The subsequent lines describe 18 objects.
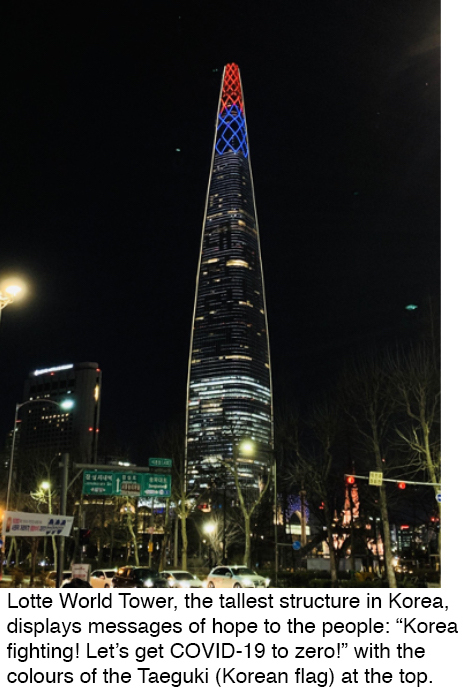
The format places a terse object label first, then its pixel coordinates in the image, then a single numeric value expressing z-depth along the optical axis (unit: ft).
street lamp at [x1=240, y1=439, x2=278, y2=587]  124.88
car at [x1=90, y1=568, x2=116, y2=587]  105.81
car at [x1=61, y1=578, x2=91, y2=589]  65.88
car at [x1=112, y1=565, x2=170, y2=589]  96.12
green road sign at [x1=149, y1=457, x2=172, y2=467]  112.57
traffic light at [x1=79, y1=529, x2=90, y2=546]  85.46
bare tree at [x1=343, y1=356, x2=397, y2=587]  110.32
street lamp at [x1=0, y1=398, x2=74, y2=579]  100.20
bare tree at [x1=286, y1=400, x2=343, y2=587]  122.21
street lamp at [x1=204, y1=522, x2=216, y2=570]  197.88
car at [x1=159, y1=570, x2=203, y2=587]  106.11
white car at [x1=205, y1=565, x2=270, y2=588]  93.35
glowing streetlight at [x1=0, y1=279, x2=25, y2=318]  49.46
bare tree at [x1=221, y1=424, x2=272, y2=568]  129.39
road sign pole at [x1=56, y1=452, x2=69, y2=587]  71.31
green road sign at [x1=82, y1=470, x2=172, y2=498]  110.42
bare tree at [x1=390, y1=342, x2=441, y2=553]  101.30
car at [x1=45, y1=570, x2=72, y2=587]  125.45
